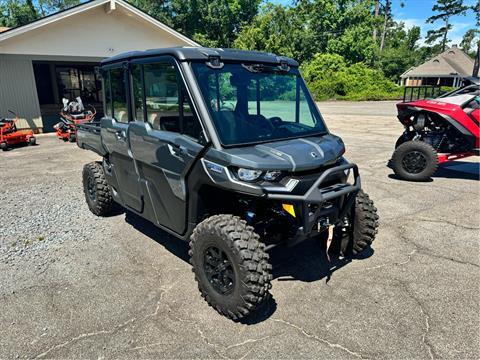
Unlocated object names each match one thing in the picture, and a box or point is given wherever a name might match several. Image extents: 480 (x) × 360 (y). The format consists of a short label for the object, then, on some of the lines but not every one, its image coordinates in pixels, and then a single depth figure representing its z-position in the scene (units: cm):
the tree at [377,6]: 5278
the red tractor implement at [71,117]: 1290
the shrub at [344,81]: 3922
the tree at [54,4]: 5841
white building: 1340
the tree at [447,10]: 5888
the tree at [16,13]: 4616
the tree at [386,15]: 5671
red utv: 712
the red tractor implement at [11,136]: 1152
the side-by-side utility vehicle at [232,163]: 298
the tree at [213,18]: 4097
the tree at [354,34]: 4391
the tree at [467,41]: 9962
